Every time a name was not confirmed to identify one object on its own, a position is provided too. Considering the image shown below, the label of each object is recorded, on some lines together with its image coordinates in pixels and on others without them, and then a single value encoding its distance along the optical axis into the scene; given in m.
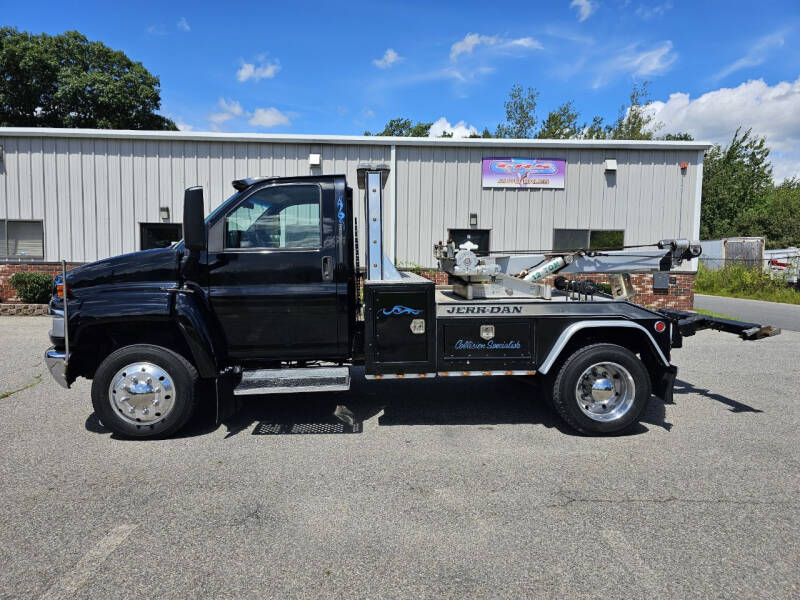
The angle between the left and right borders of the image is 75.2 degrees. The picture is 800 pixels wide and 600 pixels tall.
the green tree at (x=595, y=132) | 37.06
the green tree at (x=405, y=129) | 45.72
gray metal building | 12.48
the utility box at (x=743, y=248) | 26.05
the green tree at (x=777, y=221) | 33.78
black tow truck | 4.46
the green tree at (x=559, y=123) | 35.91
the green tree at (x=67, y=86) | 29.41
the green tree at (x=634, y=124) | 36.00
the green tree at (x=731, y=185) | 38.59
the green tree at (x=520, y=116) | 35.03
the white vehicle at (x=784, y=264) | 20.98
